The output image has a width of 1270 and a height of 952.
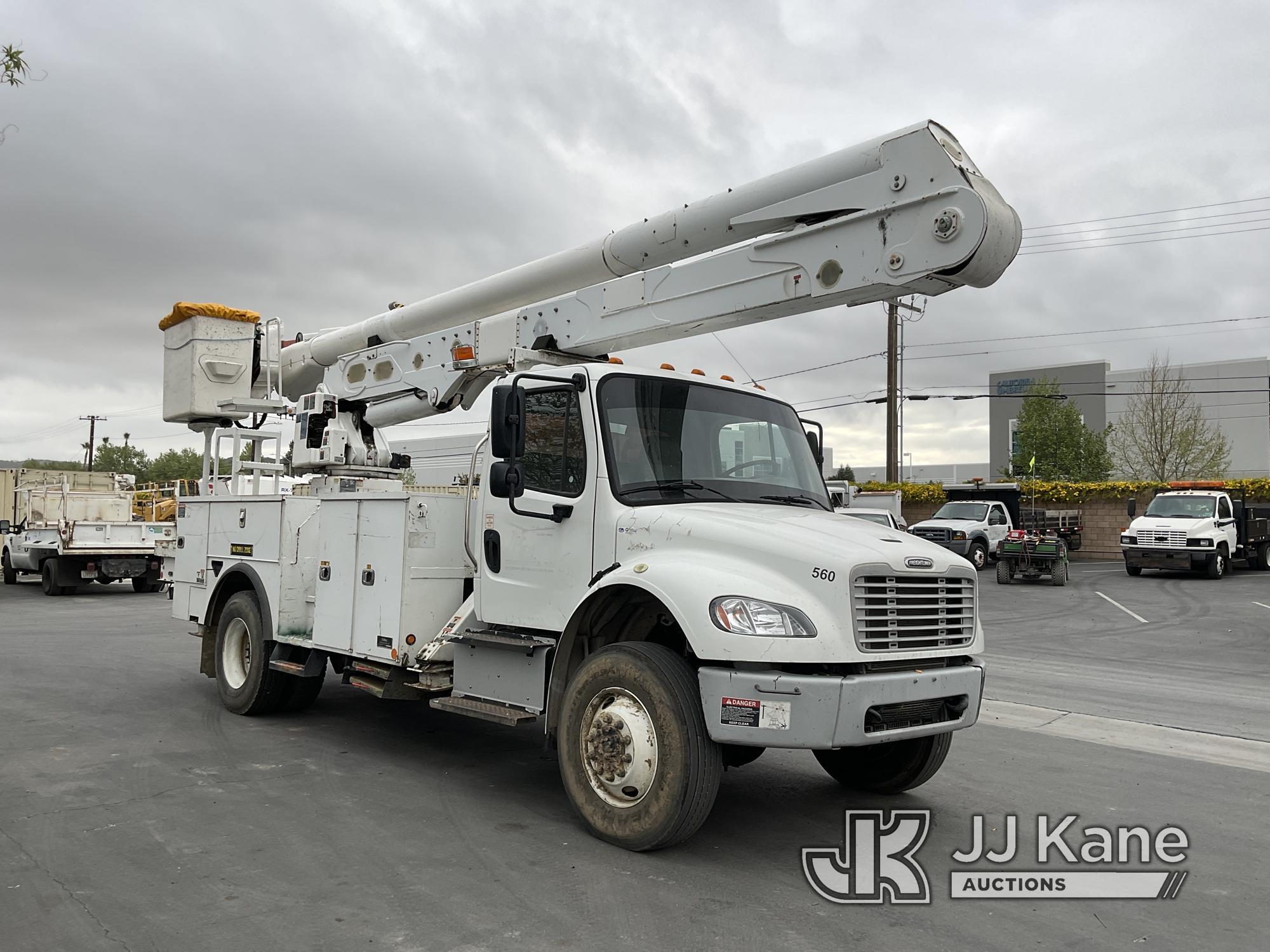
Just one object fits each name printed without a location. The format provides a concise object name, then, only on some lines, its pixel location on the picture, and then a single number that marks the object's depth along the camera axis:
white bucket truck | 4.82
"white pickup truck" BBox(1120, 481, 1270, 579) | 25.38
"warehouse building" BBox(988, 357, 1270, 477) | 72.44
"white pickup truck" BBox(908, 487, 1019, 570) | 27.58
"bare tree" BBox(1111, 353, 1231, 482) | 46.69
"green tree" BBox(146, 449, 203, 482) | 111.88
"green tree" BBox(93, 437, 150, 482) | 109.19
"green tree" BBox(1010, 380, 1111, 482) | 48.25
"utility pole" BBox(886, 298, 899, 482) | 31.98
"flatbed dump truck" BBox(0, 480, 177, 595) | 21.19
